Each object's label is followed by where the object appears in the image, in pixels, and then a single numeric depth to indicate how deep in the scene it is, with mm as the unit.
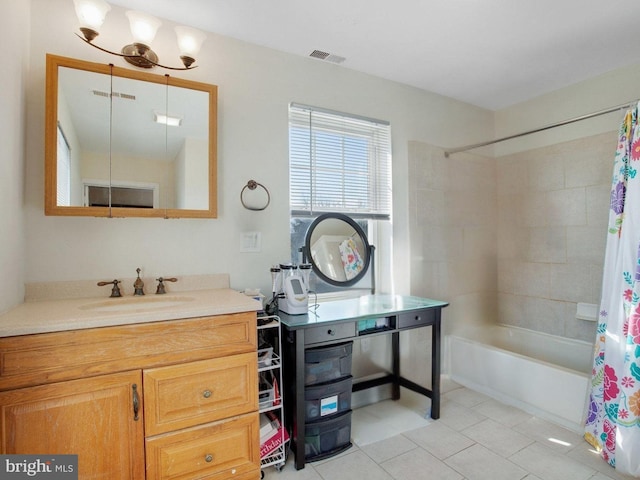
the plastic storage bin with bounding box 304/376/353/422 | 1856
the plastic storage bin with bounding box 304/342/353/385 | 1874
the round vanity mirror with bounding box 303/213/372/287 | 2373
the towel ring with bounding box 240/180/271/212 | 2111
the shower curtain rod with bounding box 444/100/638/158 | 1924
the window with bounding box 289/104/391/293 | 2344
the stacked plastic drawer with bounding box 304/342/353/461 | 1857
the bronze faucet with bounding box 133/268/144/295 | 1806
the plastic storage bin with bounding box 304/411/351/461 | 1848
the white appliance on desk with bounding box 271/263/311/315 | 1883
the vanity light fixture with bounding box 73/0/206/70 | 1607
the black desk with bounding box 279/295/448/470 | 1748
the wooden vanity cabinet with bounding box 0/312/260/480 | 1191
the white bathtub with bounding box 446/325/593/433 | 2135
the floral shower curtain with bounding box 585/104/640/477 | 1730
